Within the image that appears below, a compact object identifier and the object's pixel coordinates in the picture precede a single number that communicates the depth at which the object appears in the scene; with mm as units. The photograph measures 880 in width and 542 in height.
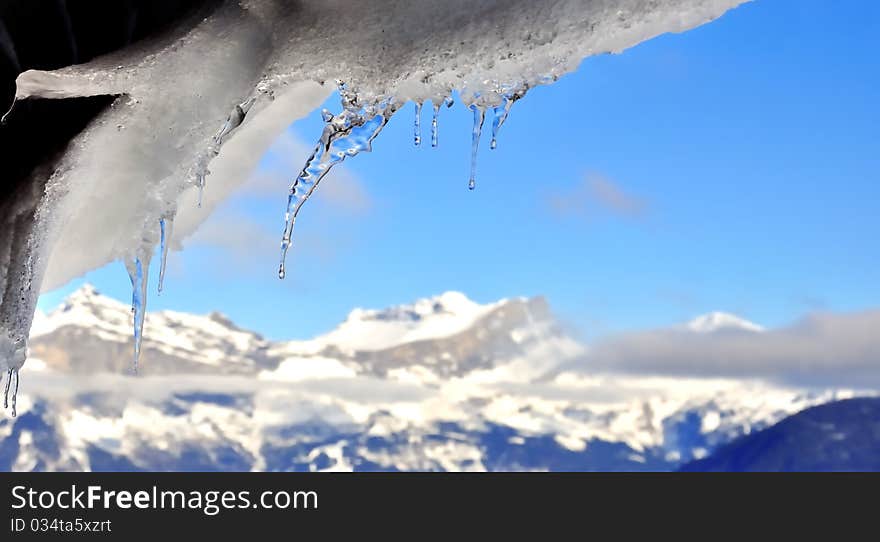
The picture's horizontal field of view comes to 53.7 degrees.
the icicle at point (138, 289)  4762
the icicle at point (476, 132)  3314
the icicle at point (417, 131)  3518
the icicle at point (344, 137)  3389
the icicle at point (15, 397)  4758
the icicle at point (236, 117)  3635
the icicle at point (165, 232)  4355
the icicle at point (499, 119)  3268
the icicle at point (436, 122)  3355
